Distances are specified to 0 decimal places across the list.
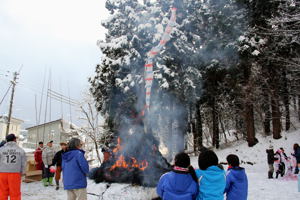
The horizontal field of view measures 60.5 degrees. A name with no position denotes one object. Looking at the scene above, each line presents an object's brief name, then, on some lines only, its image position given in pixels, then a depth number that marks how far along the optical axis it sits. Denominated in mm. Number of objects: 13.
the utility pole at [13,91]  21689
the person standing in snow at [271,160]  12805
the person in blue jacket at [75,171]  5145
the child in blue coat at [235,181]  4348
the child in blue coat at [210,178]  3645
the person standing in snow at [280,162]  12805
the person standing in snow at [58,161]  9139
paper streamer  11172
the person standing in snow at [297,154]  11680
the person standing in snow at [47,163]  10008
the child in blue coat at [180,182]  3527
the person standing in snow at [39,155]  10884
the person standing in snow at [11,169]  5684
